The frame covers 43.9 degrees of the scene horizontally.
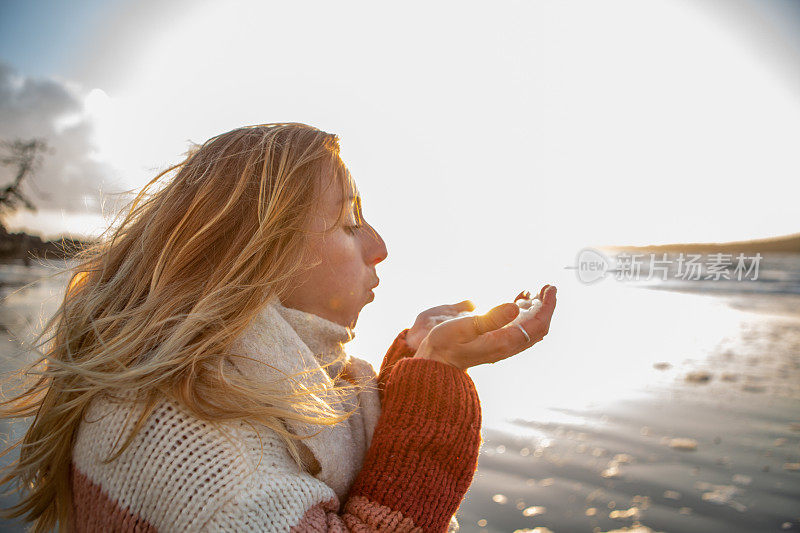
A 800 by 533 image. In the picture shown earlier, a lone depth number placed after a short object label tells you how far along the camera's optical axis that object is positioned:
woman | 0.90
